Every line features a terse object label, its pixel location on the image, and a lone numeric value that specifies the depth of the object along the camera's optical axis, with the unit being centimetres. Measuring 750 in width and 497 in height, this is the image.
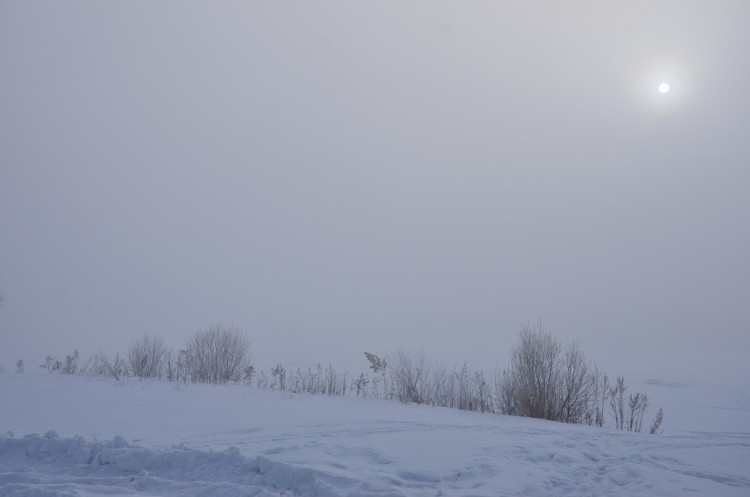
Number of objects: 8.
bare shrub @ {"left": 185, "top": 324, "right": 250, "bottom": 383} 2395
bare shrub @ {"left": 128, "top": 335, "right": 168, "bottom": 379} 2395
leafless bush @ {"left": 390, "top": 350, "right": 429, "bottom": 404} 1884
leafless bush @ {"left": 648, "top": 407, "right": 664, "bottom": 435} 1451
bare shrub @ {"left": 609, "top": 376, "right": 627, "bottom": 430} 1541
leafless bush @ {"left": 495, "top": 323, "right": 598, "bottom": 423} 1612
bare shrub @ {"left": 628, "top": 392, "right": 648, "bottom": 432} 1536
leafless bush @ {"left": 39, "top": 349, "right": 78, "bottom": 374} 2036
